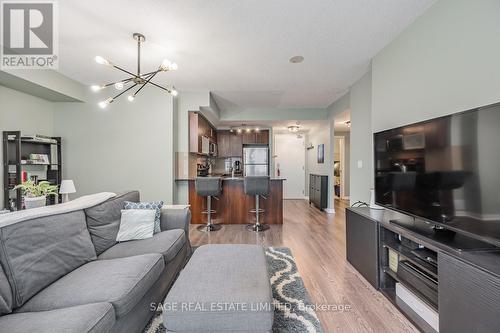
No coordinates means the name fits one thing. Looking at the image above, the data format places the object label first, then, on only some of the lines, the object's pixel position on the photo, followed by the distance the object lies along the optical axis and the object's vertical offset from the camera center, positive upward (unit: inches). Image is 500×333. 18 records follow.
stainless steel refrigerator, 256.5 +9.0
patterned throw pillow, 89.0 -16.5
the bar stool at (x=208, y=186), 146.6 -13.2
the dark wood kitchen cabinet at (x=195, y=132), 164.4 +28.5
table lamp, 128.3 -12.2
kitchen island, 166.4 -30.7
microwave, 184.9 +20.4
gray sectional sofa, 40.3 -27.6
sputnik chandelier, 84.2 +41.4
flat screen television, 45.6 -1.2
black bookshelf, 116.8 +3.1
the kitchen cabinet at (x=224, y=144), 258.1 +28.9
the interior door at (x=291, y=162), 292.5 +7.3
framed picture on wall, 218.1 +15.0
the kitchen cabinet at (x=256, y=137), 256.1 +36.9
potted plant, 92.0 -12.4
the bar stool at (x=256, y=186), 146.9 -13.1
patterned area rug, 59.0 -44.7
